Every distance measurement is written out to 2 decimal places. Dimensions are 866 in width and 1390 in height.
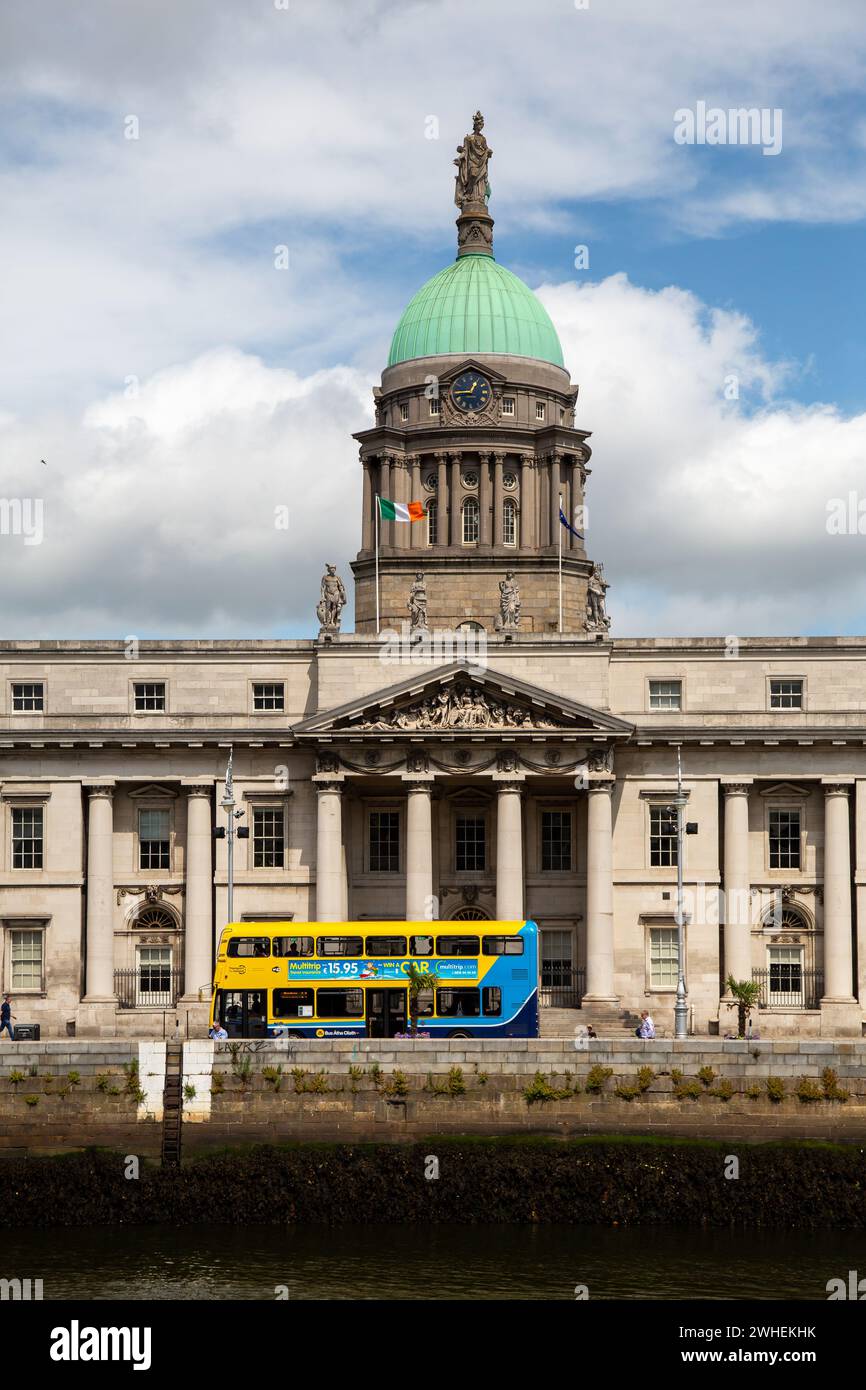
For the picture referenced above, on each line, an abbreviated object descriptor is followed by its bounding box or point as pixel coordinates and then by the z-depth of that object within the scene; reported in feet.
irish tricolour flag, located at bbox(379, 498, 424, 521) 246.47
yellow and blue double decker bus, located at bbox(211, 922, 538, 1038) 179.52
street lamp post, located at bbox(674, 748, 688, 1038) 176.76
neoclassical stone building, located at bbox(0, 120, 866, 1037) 220.84
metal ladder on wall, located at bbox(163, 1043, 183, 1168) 156.66
